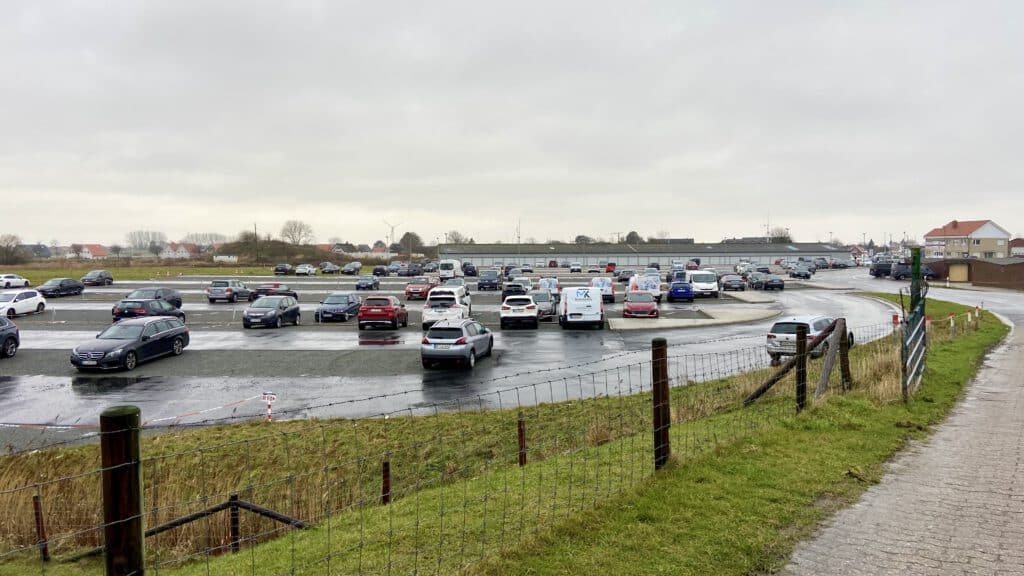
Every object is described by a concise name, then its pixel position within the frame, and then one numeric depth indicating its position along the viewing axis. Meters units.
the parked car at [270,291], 47.27
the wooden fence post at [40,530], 8.28
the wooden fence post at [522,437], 9.90
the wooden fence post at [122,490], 3.78
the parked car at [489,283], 62.66
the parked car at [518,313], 32.75
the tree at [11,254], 99.19
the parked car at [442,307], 32.25
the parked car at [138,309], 35.28
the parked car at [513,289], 46.96
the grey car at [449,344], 21.30
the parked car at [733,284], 59.06
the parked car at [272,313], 33.09
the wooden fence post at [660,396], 7.38
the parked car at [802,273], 76.31
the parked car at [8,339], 24.62
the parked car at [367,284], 61.12
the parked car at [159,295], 39.88
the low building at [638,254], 132.75
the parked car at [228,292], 48.22
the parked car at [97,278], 62.84
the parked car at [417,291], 50.81
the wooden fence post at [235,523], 8.07
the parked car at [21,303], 37.97
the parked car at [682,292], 48.19
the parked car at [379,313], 32.41
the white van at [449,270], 73.88
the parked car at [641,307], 36.59
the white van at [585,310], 32.06
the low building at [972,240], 124.25
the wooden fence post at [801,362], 10.72
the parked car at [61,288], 51.06
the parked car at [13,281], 57.94
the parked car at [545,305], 36.81
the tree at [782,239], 171.75
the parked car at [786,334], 21.16
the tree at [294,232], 165.88
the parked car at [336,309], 36.19
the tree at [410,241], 191.00
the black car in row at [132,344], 21.53
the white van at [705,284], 52.59
